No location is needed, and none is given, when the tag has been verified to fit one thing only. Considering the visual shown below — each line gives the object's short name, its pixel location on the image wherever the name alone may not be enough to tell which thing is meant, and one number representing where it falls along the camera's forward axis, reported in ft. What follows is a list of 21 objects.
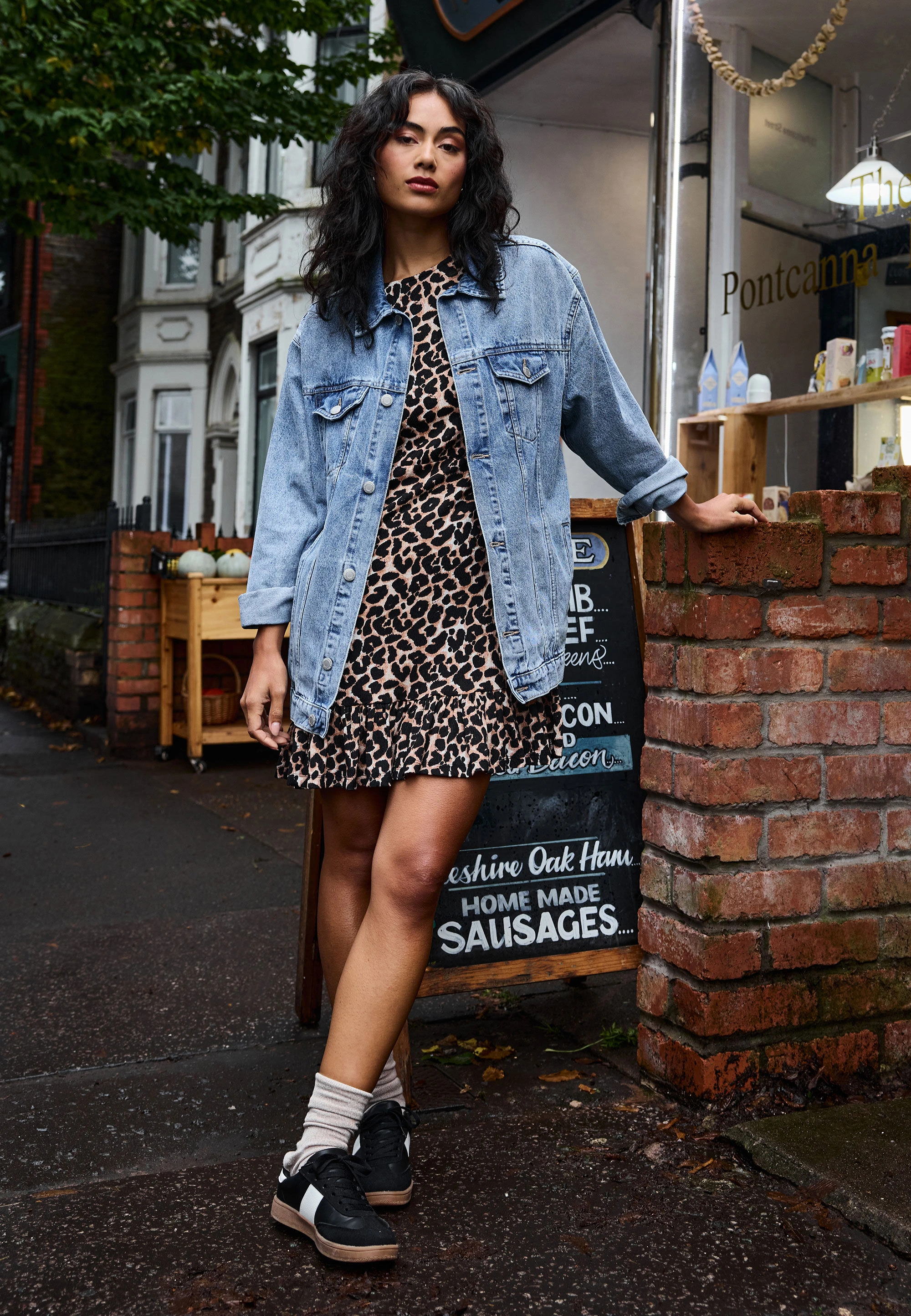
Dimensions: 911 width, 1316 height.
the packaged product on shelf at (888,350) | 17.24
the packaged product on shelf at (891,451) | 17.42
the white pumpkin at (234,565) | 24.18
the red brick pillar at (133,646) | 25.35
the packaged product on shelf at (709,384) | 20.06
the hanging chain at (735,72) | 19.04
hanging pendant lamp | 17.87
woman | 7.48
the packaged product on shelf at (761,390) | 19.12
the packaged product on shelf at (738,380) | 19.47
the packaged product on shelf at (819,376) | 18.37
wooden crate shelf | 18.17
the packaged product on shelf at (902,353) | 16.96
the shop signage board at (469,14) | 23.22
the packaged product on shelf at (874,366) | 17.51
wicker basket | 24.73
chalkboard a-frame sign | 10.03
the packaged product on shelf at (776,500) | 18.71
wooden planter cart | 23.56
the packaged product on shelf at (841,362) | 17.99
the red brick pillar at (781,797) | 8.71
